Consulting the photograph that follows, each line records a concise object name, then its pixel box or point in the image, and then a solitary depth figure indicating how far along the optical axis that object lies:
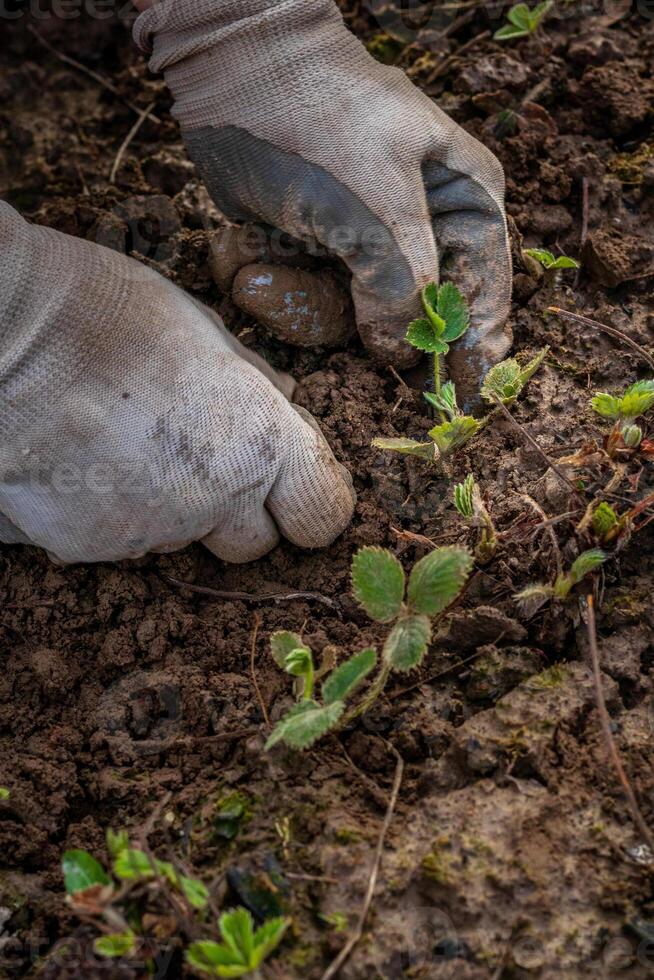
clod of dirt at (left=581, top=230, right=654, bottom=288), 0.61
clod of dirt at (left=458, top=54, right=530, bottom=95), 0.66
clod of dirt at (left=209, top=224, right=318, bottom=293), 0.62
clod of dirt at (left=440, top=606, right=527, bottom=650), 0.55
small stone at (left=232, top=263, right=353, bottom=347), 0.61
